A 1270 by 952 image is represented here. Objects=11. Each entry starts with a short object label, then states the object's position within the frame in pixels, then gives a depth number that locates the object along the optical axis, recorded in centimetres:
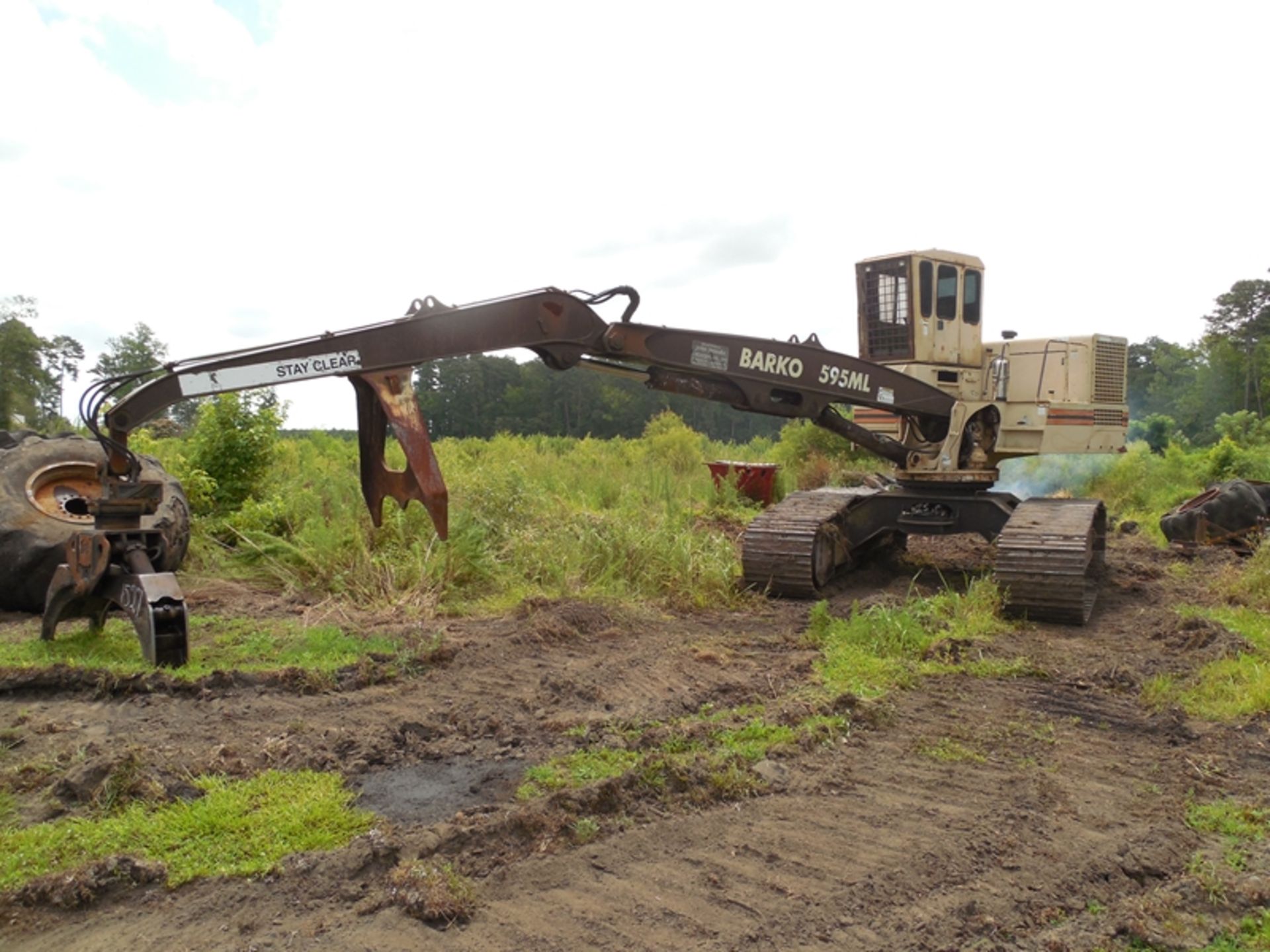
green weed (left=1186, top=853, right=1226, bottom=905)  338
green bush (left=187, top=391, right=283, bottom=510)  1089
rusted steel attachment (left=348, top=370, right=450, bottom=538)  571
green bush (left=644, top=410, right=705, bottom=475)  1944
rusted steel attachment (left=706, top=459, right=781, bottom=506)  1548
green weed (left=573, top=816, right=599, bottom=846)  367
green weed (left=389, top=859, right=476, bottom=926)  312
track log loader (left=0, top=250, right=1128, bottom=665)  579
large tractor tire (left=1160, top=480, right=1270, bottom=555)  1180
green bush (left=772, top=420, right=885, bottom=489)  1928
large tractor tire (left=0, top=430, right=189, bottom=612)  736
